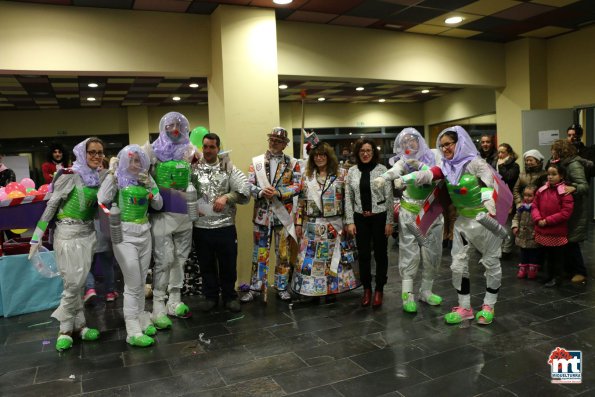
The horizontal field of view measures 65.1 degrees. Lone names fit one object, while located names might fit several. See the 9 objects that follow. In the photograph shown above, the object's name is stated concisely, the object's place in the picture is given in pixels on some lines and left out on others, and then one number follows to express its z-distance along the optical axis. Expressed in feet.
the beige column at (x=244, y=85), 15.49
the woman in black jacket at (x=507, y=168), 17.22
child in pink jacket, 13.92
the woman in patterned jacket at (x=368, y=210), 12.58
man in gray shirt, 12.75
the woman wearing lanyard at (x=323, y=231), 13.00
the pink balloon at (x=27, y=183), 14.76
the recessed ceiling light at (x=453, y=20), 18.65
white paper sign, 22.26
